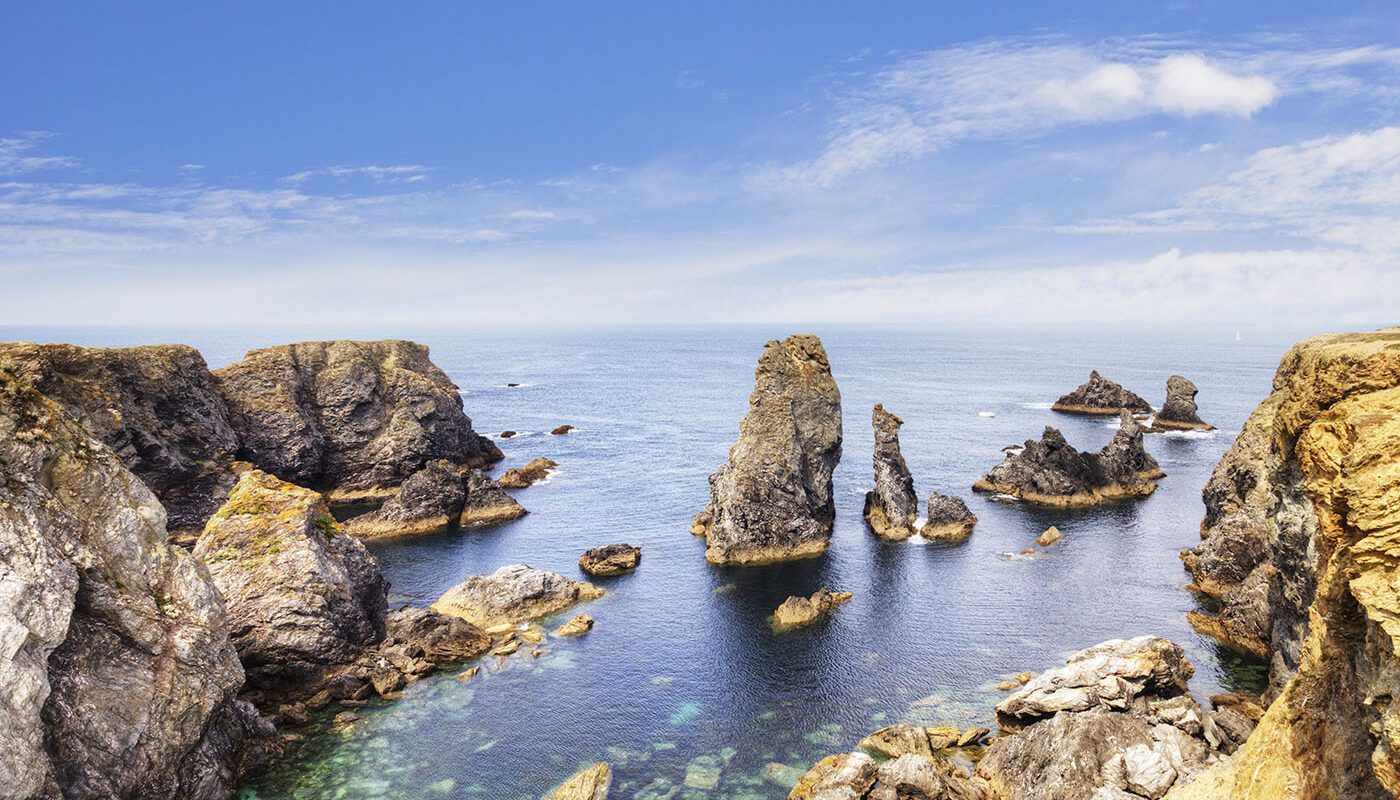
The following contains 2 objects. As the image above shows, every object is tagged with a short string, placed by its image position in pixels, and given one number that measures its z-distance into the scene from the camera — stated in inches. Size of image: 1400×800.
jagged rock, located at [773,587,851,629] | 1991.9
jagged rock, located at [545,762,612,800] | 1249.4
